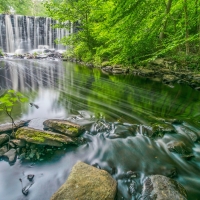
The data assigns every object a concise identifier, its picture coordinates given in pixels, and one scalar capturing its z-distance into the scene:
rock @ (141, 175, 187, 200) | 1.84
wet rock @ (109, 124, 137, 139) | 3.32
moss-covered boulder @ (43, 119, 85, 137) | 3.11
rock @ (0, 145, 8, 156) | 2.61
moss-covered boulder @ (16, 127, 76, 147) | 2.75
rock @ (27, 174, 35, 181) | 2.25
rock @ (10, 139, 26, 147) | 2.73
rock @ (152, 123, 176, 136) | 3.45
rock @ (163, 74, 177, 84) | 8.98
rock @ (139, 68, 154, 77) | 10.39
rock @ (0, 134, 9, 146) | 2.76
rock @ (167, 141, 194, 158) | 2.81
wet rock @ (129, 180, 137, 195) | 2.07
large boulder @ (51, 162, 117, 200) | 1.73
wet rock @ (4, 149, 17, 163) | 2.51
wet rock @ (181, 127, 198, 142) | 3.25
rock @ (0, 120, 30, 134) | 3.11
